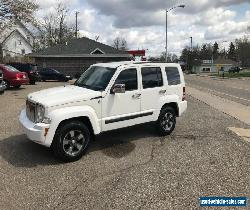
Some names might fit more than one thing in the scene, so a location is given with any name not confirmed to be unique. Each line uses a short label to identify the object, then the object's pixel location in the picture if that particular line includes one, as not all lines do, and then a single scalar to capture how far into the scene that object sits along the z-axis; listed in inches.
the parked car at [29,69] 673.3
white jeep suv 167.4
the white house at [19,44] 1950.8
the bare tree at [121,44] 2970.1
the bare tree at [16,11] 805.2
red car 539.6
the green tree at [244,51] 3082.2
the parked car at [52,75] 874.3
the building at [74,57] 1024.3
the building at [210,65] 2869.1
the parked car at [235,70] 2316.6
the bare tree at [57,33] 1865.9
